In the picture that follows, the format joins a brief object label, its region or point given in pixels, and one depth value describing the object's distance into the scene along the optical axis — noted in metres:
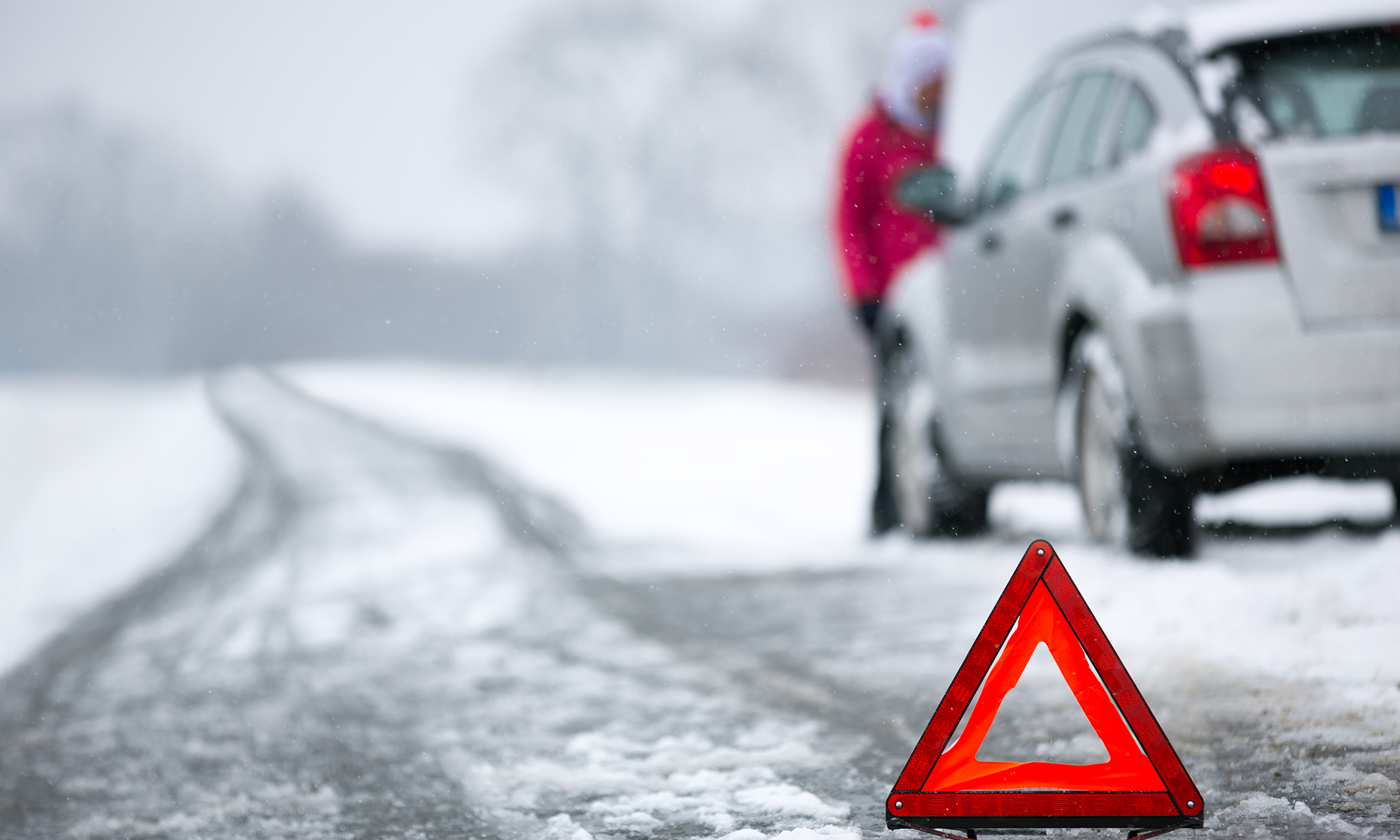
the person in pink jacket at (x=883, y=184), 16.98
